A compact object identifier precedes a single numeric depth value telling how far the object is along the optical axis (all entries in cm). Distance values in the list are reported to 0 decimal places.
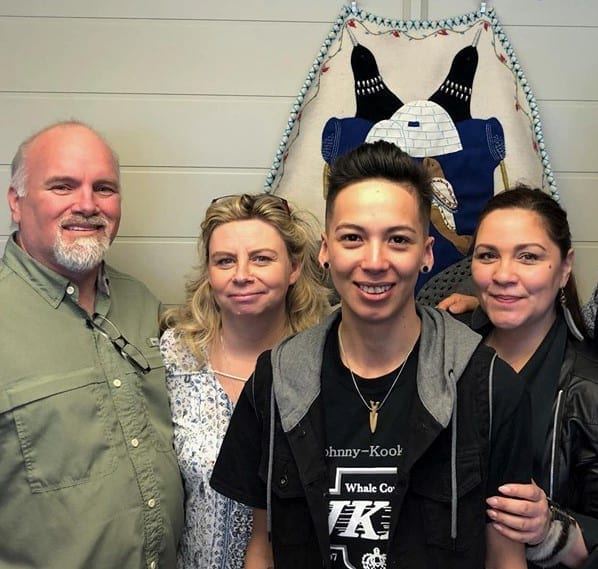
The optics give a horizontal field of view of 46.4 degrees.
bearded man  142
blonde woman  155
